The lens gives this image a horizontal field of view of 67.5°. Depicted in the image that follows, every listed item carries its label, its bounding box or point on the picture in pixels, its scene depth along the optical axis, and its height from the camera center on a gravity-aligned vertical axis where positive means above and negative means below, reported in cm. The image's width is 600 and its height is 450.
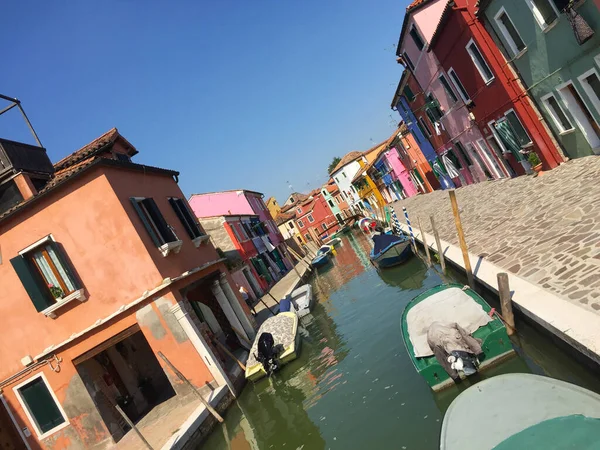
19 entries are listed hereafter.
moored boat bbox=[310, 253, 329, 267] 3439 -214
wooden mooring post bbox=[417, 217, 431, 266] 1756 -273
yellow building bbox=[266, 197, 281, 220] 8706 +830
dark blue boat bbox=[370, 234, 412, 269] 2078 -263
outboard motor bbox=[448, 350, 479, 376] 782 -327
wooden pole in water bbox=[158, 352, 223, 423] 1122 -186
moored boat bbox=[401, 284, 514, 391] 790 -307
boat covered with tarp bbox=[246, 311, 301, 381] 1373 -260
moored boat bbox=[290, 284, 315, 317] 2100 -261
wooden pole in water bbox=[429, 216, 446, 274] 1463 -268
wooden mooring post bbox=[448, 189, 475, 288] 1105 -250
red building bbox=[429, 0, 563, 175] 1664 +142
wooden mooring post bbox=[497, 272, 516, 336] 793 -286
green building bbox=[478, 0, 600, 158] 1238 +96
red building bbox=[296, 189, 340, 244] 7006 +171
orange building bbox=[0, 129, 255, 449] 1223 +131
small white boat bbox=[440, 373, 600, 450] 443 -298
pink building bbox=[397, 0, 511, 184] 2192 +271
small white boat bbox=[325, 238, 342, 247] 4881 -214
